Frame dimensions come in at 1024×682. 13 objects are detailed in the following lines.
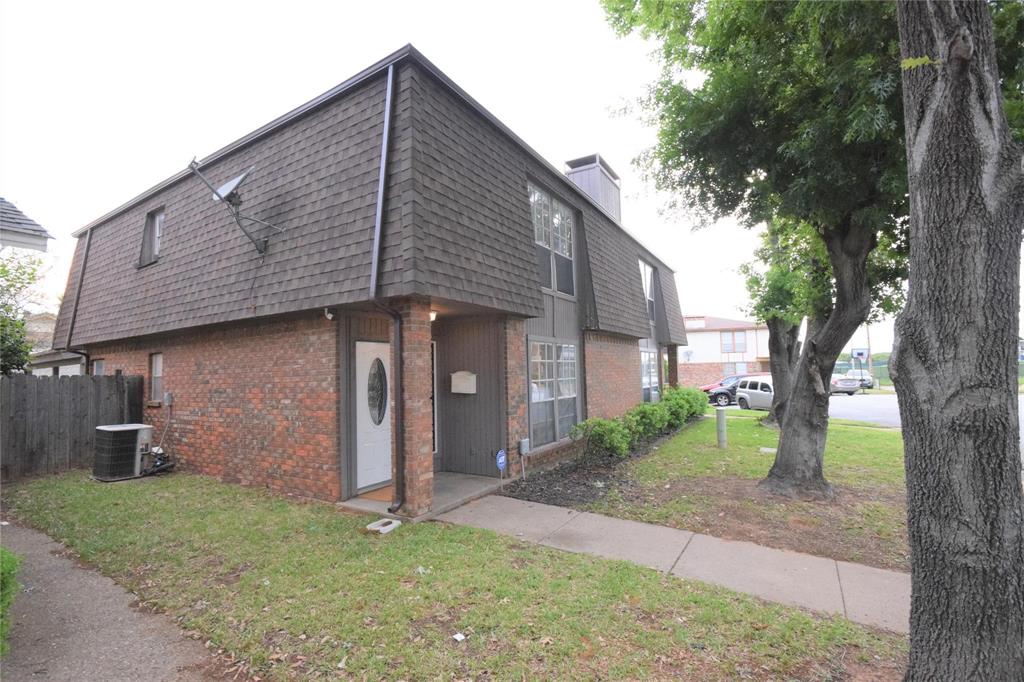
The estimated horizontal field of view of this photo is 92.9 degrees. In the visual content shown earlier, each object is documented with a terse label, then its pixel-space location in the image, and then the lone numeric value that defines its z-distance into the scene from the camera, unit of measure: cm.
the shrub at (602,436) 905
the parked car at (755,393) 2217
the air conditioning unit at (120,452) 815
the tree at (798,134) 528
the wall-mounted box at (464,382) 803
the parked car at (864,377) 3594
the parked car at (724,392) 2481
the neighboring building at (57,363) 1455
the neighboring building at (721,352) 4038
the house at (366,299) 592
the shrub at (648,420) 1116
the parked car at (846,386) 3121
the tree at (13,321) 1025
